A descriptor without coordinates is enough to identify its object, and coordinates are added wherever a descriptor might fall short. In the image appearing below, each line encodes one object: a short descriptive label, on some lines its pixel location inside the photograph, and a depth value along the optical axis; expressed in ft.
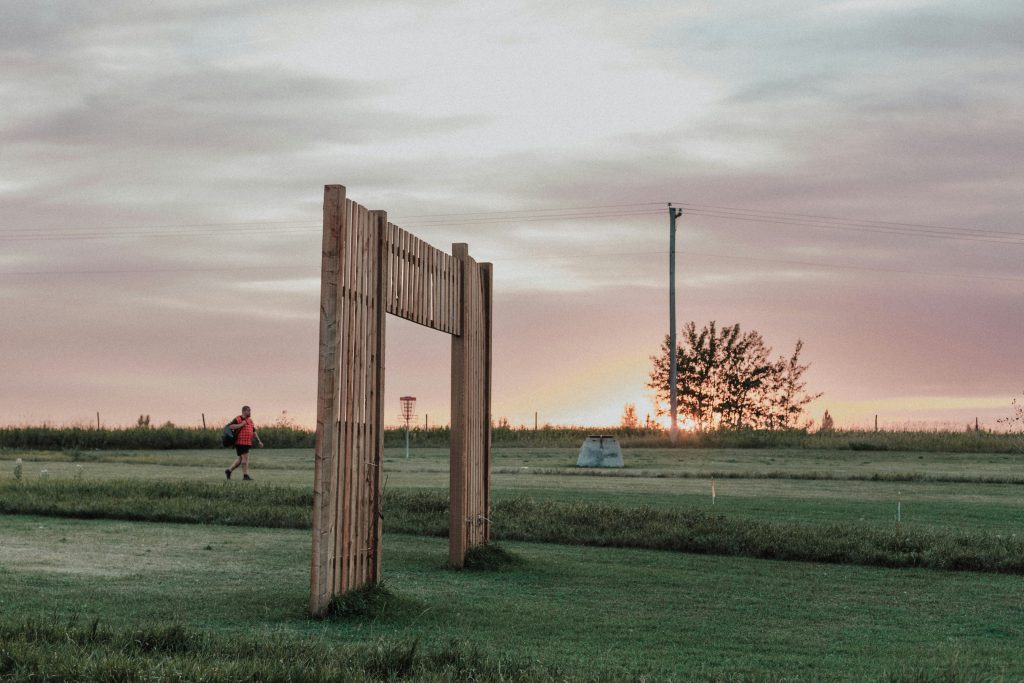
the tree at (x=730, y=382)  284.61
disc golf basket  169.04
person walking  95.81
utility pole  193.98
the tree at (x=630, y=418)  236.49
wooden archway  31.35
